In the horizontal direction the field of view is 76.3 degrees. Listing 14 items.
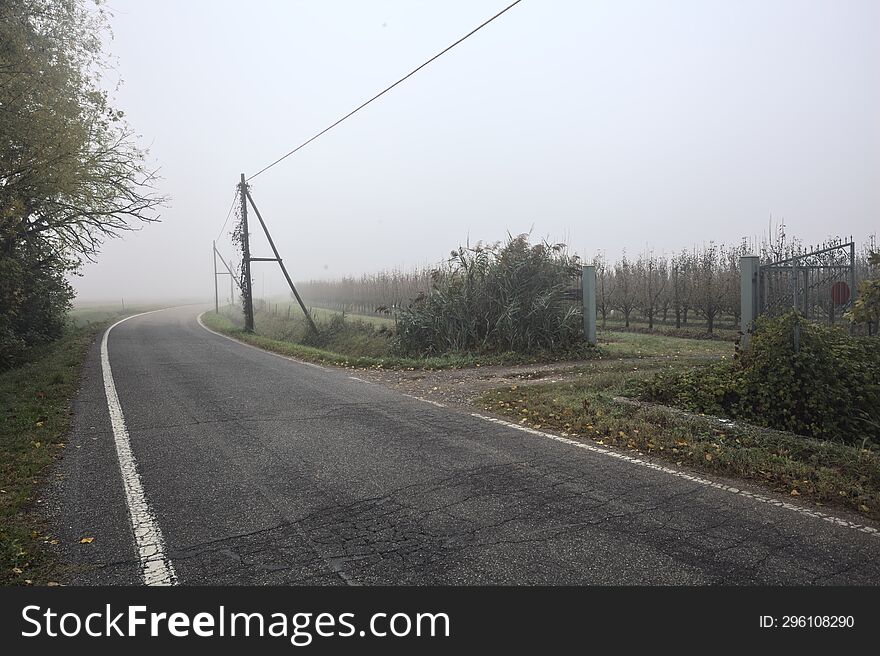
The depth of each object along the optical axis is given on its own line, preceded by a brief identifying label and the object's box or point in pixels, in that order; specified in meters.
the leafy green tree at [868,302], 6.89
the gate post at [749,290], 9.59
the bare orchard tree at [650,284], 22.81
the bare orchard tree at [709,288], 19.69
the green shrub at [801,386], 6.48
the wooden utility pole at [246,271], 22.88
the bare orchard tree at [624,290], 24.19
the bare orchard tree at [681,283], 21.45
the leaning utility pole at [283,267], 19.38
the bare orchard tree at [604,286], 25.04
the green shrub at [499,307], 13.34
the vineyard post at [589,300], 13.55
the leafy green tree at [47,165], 11.79
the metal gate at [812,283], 8.83
